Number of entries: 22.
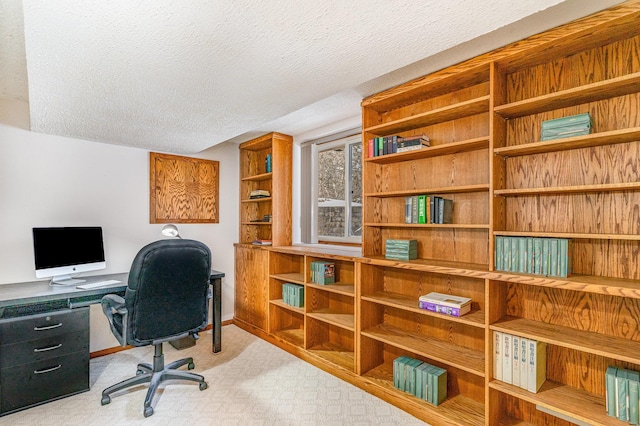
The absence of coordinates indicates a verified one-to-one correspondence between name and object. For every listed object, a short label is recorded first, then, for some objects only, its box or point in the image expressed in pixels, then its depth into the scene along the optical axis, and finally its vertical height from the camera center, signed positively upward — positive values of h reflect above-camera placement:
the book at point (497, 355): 1.75 -0.81
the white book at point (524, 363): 1.65 -0.81
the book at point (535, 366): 1.62 -0.82
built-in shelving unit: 1.54 -0.07
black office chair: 2.04 -0.63
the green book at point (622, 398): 1.40 -0.85
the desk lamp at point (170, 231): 2.77 -0.18
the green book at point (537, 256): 1.65 -0.25
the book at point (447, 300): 1.93 -0.58
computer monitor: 2.47 -0.34
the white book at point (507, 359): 1.70 -0.82
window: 3.23 +0.22
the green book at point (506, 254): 1.75 -0.25
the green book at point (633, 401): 1.38 -0.85
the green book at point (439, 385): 1.99 -1.13
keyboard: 2.44 -0.59
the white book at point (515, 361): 1.68 -0.82
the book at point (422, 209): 2.17 +0.01
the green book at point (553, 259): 1.60 -0.25
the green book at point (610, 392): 1.44 -0.85
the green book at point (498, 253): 1.78 -0.25
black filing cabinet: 2.08 -1.02
